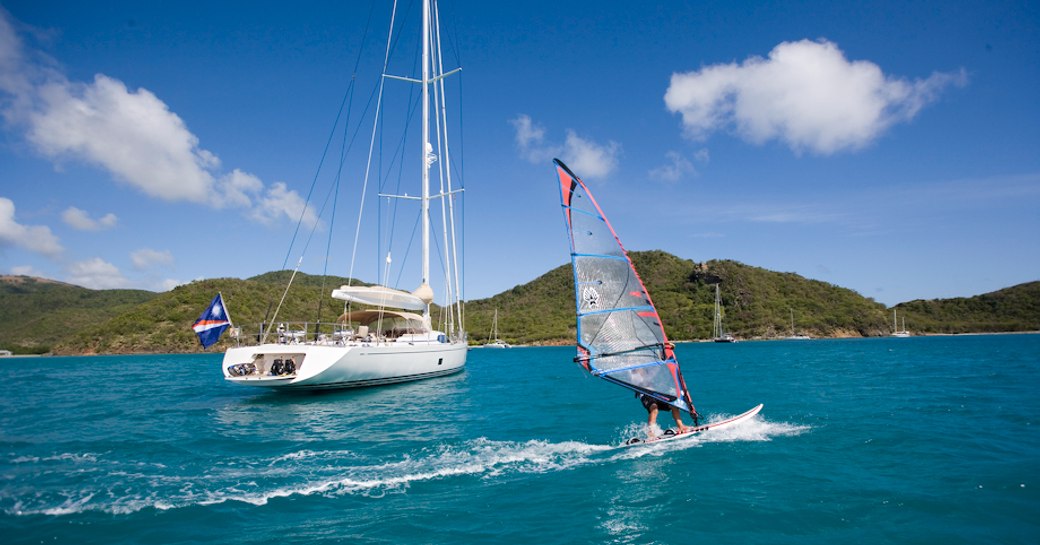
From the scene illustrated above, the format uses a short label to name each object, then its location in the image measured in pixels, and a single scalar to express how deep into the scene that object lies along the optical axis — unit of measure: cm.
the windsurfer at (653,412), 1291
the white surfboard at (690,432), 1245
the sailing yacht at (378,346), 2127
